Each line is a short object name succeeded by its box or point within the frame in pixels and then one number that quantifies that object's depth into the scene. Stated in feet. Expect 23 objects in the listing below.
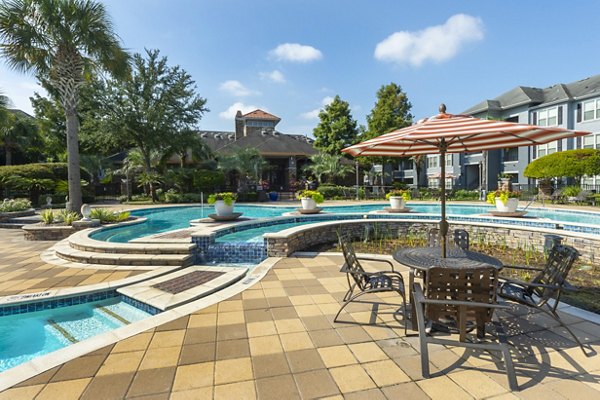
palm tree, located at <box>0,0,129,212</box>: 34.86
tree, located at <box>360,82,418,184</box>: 90.02
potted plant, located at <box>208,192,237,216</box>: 36.98
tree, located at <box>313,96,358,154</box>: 93.30
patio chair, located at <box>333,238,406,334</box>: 11.19
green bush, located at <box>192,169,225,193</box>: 76.43
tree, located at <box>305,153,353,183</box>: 85.15
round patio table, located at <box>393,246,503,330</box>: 10.72
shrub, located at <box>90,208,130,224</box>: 36.94
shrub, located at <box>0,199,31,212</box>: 44.86
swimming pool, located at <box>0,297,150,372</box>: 11.47
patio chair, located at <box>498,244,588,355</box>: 9.78
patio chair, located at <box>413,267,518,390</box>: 8.24
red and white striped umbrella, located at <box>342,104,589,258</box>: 10.12
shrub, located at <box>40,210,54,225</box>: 34.01
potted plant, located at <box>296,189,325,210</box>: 41.09
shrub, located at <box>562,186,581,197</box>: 63.74
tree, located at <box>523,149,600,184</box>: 61.59
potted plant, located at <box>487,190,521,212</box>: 37.24
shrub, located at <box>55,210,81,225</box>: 34.22
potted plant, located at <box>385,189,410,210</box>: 44.84
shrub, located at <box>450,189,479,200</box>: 78.41
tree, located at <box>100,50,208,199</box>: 72.28
